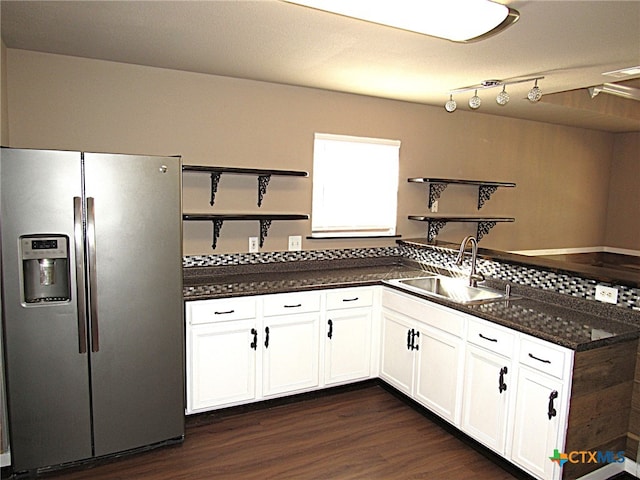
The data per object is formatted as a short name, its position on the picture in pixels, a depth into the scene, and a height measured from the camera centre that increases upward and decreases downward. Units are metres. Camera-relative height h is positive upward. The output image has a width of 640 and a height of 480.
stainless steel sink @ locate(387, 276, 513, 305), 3.02 -0.69
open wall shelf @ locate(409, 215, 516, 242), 4.20 -0.26
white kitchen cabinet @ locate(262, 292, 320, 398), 3.11 -1.05
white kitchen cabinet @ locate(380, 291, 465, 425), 2.83 -1.06
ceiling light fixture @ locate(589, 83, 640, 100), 3.51 +0.84
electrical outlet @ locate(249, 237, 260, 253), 3.57 -0.44
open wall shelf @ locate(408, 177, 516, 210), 4.16 +0.07
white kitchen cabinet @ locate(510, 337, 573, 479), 2.22 -1.04
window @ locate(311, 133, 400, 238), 3.86 +0.03
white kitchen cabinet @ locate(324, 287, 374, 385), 3.33 -1.06
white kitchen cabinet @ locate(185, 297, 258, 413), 2.89 -1.05
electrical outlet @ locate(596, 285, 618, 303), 2.56 -0.54
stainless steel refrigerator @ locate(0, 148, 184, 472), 2.31 -0.62
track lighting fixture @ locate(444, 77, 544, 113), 2.90 +0.76
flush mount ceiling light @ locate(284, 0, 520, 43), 1.74 +0.68
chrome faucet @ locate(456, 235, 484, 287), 3.25 -0.58
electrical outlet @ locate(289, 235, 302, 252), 3.75 -0.44
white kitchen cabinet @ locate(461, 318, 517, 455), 2.50 -1.05
